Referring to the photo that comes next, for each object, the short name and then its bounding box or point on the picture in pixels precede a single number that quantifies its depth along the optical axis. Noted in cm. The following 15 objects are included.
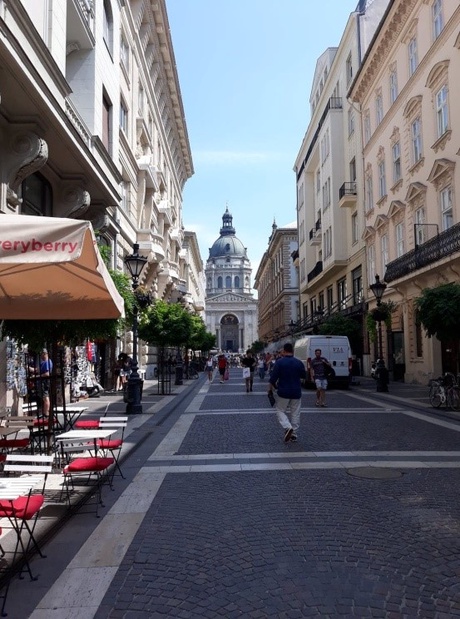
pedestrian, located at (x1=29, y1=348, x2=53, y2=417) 1320
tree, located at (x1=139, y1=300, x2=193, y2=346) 2525
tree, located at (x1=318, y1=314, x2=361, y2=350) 3066
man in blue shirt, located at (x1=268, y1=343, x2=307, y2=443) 1062
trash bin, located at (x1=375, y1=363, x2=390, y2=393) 2286
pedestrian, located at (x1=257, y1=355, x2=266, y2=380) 3699
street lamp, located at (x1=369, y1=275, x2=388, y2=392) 2275
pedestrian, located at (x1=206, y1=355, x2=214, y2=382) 3905
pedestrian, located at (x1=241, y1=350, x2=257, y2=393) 2497
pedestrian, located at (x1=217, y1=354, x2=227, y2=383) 3503
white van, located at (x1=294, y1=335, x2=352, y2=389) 2503
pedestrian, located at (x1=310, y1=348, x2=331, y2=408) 1728
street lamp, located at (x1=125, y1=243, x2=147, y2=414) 1556
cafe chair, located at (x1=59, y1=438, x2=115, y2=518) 638
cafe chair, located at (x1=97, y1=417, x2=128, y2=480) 779
